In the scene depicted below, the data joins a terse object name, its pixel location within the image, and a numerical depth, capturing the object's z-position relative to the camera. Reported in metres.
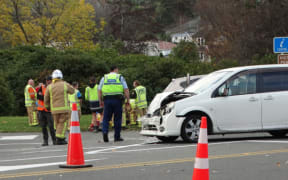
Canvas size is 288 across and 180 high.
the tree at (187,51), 44.42
